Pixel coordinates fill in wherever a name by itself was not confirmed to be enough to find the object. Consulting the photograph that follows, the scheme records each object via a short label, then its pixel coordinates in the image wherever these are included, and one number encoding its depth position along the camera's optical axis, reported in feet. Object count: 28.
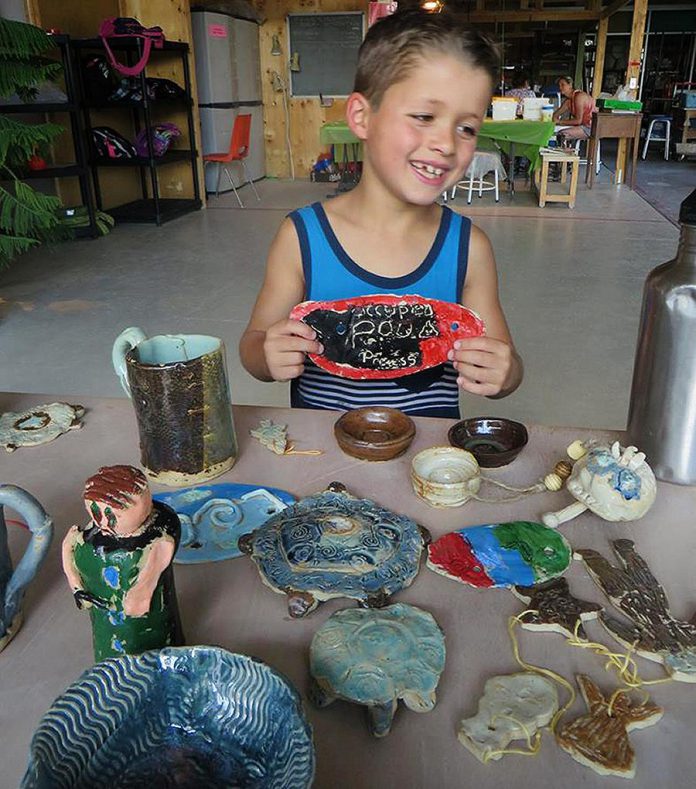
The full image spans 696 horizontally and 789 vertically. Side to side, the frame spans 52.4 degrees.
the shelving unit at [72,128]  14.82
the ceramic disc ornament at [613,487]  2.49
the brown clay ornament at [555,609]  2.05
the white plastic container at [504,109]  21.94
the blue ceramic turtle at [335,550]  2.19
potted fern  11.09
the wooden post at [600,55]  30.51
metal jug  2.65
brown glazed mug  2.73
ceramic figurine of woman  1.71
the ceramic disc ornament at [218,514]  2.44
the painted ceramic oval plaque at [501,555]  2.27
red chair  20.40
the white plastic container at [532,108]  21.75
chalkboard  25.08
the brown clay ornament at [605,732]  1.62
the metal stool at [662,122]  34.82
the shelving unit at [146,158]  17.61
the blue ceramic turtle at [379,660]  1.77
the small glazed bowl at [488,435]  3.17
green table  20.89
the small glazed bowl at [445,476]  2.66
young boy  3.41
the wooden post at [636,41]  25.54
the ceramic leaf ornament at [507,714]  1.67
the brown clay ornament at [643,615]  1.94
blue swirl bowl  1.49
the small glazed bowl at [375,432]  2.98
